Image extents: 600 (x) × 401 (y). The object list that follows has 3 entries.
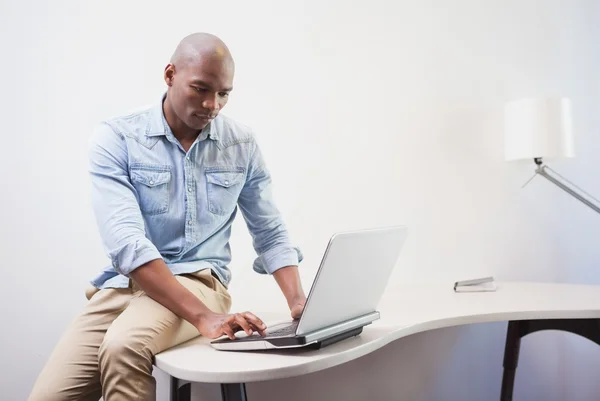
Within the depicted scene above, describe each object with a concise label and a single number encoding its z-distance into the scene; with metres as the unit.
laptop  1.27
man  1.47
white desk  1.25
